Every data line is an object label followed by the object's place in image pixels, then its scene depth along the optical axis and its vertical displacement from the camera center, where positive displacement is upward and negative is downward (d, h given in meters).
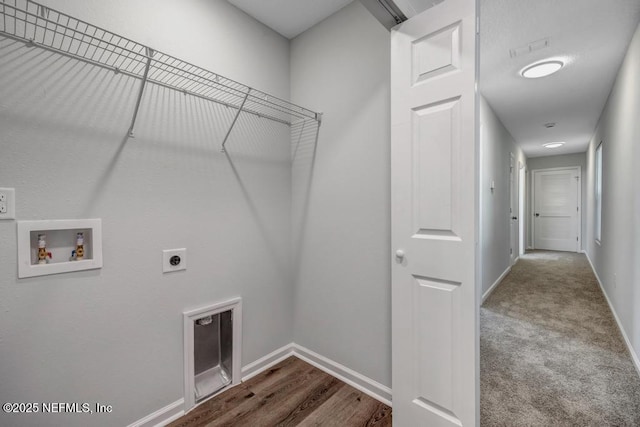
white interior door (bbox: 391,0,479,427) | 1.22 -0.03
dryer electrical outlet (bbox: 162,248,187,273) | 1.57 -0.27
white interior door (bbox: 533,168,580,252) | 7.09 +0.01
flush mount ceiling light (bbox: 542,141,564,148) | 5.93 +1.41
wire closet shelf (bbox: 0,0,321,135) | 1.16 +0.78
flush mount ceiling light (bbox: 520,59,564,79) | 2.66 +1.39
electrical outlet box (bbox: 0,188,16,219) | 1.11 +0.05
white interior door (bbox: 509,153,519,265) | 5.04 +0.04
